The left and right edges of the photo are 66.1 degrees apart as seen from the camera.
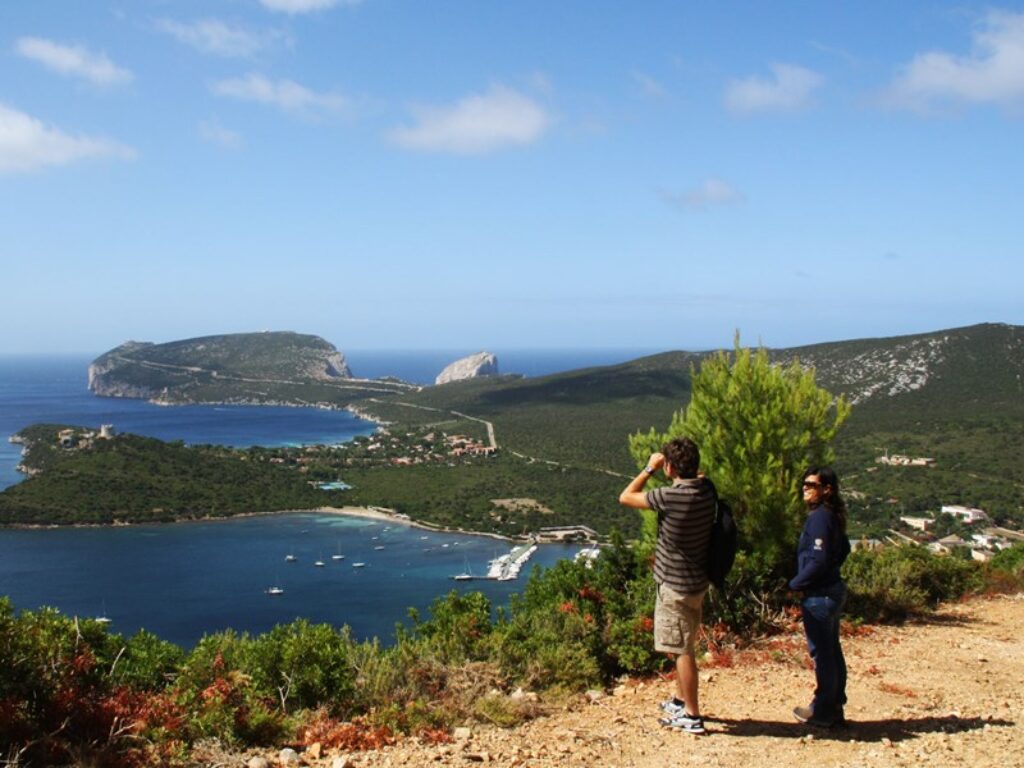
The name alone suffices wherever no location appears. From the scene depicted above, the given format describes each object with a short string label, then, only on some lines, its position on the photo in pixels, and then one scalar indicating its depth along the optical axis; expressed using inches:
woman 167.8
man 159.3
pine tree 298.7
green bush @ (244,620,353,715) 192.4
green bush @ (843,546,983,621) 299.9
